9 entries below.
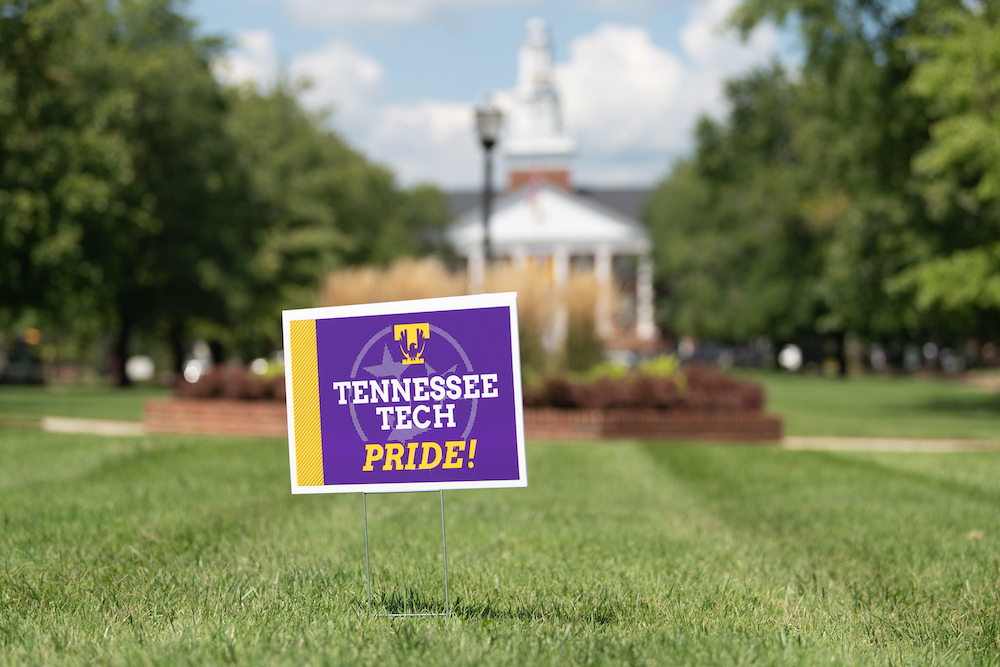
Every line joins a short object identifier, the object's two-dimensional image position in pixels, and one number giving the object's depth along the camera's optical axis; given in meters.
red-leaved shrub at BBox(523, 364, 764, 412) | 15.71
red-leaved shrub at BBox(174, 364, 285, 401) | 16.92
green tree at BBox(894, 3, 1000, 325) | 18.67
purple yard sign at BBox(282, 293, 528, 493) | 4.46
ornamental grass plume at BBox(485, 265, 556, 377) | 17.86
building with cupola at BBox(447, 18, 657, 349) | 95.69
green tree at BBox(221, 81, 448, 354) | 43.62
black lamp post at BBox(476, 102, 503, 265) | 17.17
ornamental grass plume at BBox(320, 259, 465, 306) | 17.94
